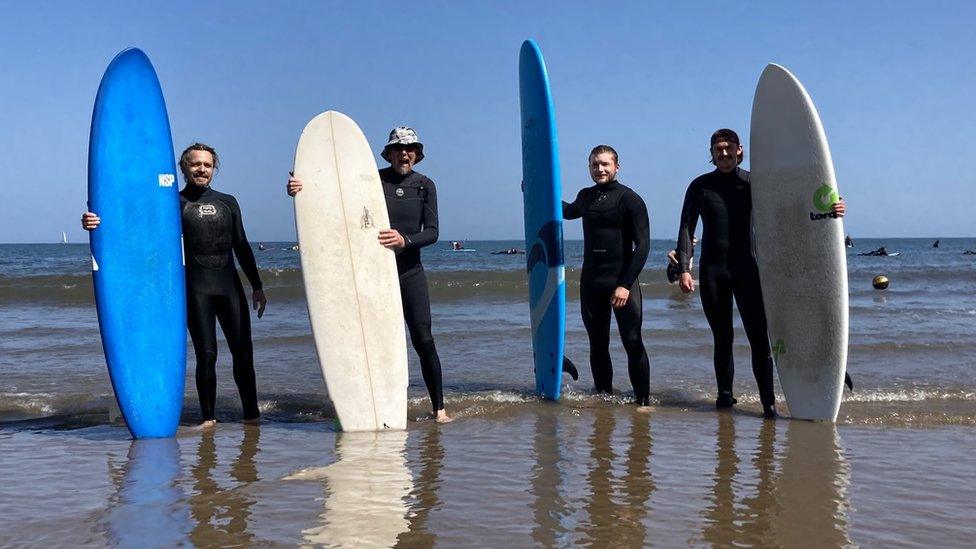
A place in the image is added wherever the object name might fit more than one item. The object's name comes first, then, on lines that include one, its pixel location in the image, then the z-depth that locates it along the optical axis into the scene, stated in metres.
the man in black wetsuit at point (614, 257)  5.04
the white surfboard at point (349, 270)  4.60
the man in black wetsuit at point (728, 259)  4.89
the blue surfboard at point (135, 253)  4.50
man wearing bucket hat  4.72
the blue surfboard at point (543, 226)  5.45
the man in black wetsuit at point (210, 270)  4.59
